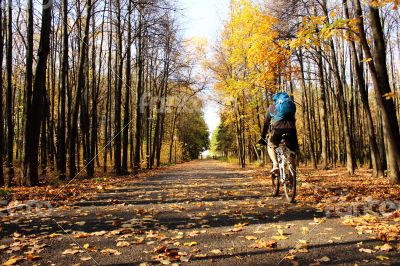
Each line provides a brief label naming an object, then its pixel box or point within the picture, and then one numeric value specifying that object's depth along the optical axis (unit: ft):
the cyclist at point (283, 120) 23.65
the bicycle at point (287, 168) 23.76
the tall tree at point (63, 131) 48.78
